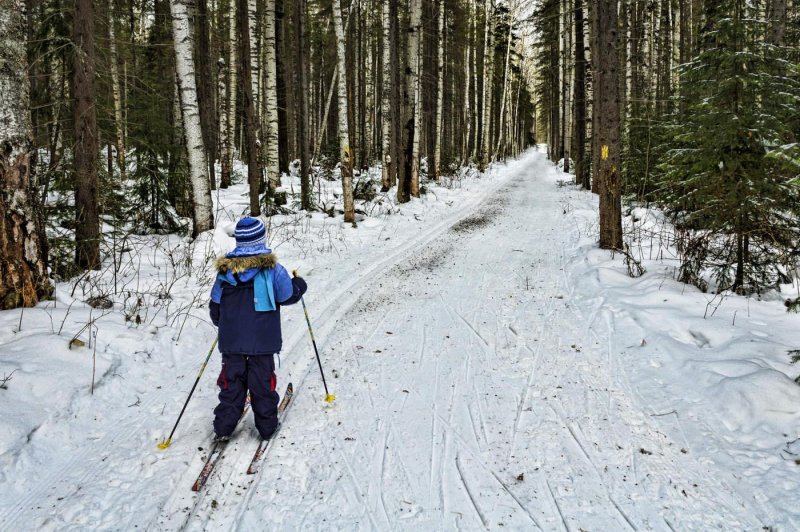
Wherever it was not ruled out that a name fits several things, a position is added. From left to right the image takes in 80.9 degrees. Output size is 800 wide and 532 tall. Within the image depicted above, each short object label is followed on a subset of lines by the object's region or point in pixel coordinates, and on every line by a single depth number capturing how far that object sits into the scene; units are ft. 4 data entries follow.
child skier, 12.39
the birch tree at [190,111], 29.12
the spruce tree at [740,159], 20.04
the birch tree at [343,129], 39.32
